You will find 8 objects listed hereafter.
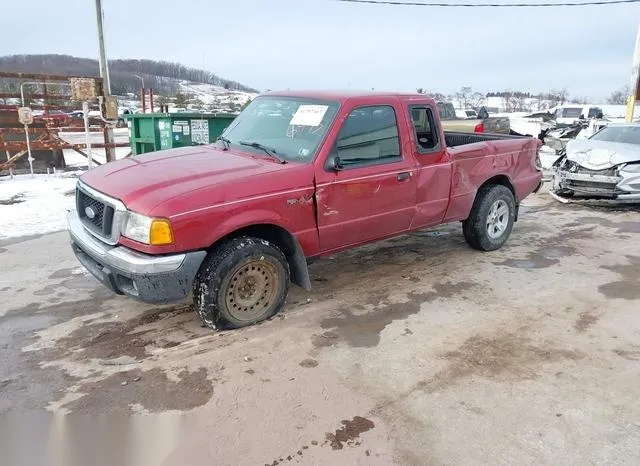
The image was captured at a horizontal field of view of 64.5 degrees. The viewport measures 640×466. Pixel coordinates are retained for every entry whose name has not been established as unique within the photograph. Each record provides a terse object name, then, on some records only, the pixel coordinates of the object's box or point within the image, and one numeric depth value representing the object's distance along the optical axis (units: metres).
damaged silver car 8.53
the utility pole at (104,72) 12.35
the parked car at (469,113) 34.79
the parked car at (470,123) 12.34
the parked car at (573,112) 26.65
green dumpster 10.47
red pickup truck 3.61
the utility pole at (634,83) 15.45
